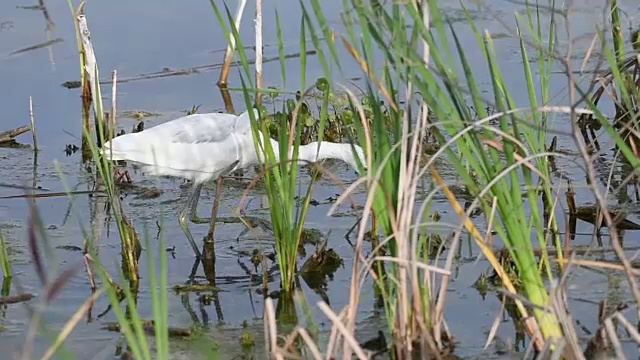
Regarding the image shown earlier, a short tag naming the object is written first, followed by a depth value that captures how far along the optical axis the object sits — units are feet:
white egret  33.01
